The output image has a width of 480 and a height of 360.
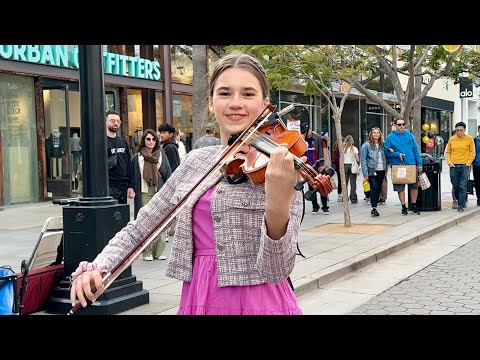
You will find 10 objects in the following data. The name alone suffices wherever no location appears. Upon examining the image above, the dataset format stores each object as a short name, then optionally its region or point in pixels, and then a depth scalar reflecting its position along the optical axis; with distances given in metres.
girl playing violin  1.99
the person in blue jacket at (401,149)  12.20
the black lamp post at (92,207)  5.56
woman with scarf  8.56
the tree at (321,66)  10.95
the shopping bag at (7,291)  3.97
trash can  12.98
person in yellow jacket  13.32
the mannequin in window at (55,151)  16.27
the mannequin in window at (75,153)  16.58
